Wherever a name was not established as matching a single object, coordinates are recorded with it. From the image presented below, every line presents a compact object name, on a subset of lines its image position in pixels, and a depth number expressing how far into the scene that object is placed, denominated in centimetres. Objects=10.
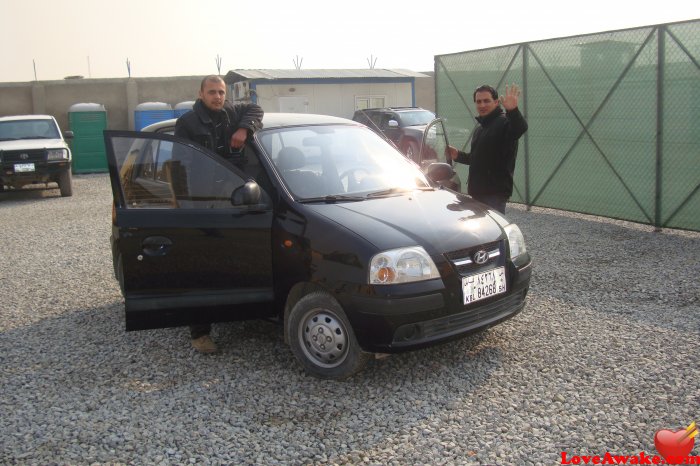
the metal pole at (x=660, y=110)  831
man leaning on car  482
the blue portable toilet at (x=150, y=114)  2302
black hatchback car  400
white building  2262
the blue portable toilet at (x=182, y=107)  2317
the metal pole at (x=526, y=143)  1036
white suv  1439
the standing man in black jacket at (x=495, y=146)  582
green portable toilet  2116
